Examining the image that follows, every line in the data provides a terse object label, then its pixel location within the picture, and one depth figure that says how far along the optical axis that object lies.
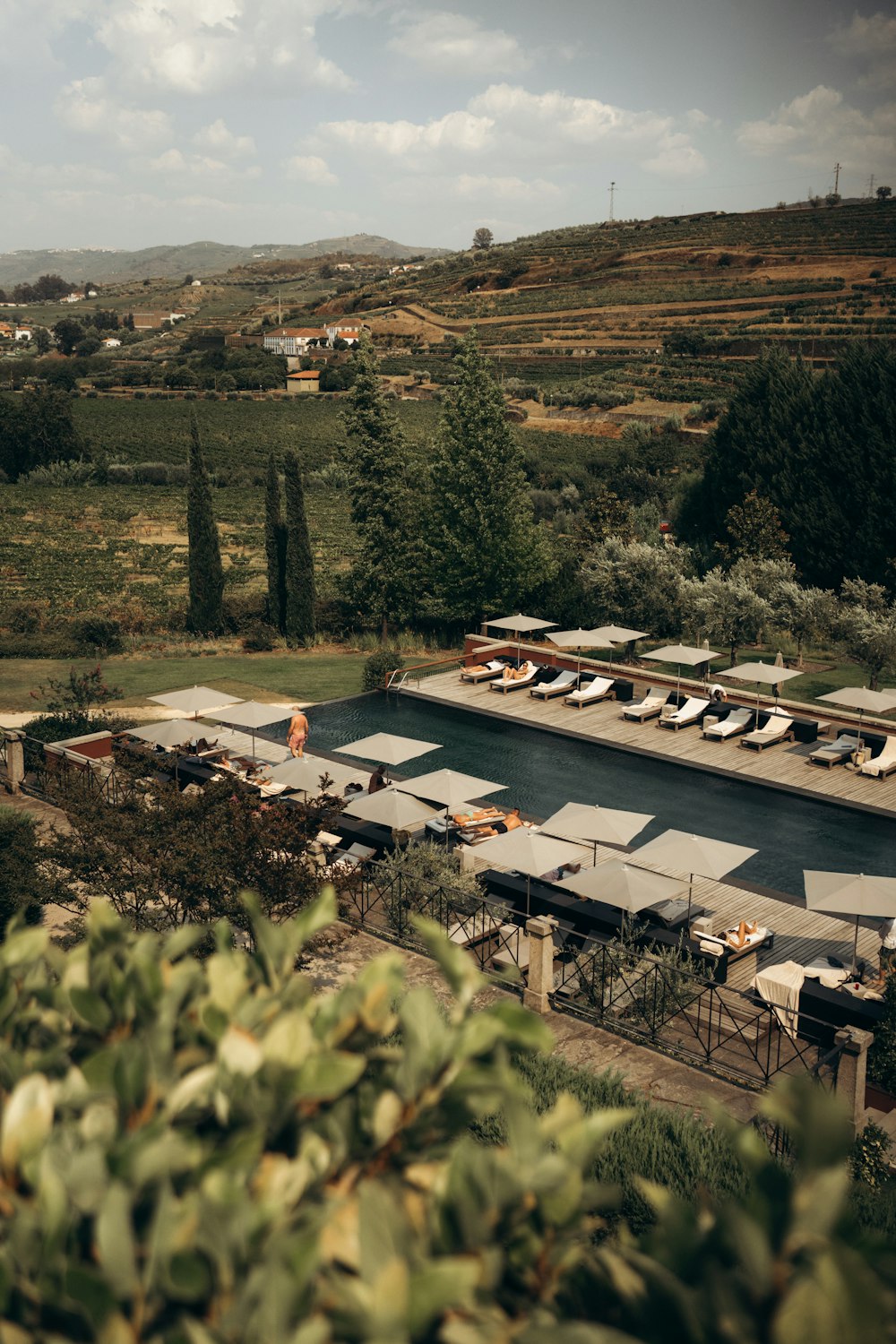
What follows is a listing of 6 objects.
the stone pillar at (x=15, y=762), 18.36
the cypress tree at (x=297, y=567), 29.20
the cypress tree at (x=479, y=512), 28.80
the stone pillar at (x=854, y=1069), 9.48
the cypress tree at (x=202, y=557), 30.00
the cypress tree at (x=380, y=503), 29.69
